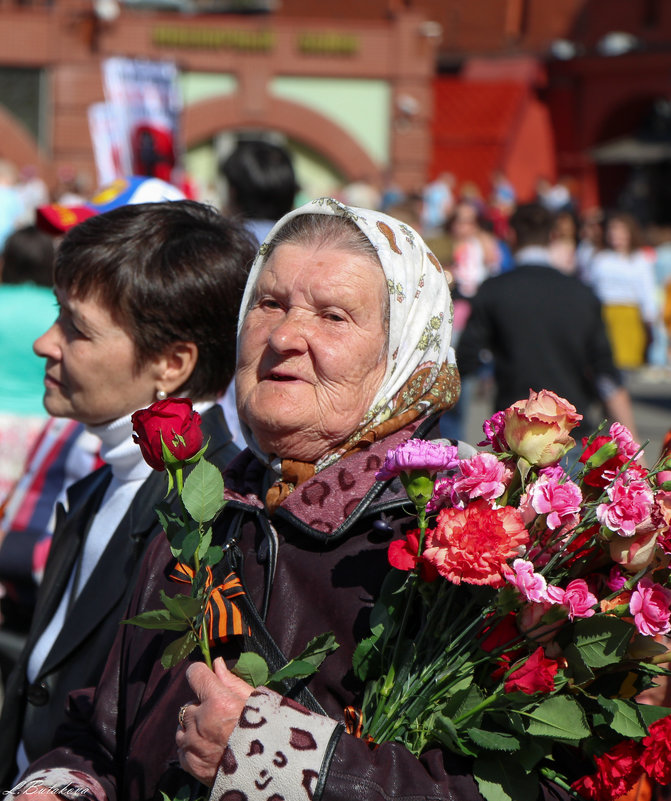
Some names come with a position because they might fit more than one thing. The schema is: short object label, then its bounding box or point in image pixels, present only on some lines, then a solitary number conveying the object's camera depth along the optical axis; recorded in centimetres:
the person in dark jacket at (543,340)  1163
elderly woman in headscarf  390
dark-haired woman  516
